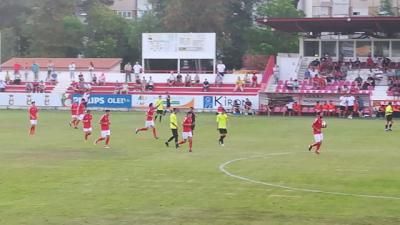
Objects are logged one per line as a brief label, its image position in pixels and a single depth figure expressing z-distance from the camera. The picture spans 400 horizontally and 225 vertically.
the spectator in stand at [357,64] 67.90
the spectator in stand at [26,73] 73.25
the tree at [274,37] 87.81
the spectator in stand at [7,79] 71.56
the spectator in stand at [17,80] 71.62
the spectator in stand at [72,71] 71.25
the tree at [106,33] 93.62
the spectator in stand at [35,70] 71.56
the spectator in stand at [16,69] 71.94
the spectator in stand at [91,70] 71.38
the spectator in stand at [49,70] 71.76
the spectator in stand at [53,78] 71.38
